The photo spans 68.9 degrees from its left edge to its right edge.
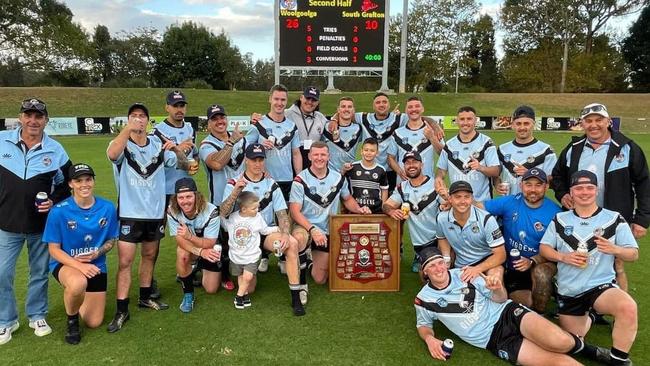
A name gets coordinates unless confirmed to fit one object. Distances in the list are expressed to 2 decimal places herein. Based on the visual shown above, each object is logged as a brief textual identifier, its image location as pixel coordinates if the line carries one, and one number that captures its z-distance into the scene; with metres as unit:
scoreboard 20.33
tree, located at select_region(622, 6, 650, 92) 42.22
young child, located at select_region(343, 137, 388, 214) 5.97
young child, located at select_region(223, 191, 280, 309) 5.11
